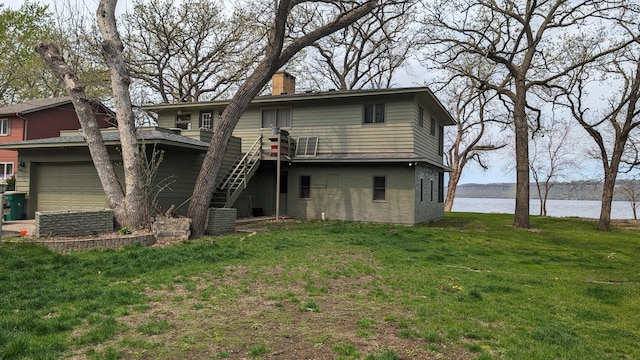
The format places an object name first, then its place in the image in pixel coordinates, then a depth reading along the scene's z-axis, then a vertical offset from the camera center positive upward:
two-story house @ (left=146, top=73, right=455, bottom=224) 17.16 +1.67
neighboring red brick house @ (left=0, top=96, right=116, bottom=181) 28.12 +4.48
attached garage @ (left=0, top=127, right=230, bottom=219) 14.91 +0.65
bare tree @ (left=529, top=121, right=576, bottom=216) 38.16 +2.57
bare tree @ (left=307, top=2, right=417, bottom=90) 29.25 +9.96
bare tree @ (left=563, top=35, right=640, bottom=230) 21.09 +4.41
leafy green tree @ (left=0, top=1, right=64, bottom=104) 30.80 +10.62
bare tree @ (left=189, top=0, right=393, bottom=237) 12.37 +3.25
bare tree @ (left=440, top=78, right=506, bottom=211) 32.81 +4.59
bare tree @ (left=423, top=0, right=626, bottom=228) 18.80 +7.03
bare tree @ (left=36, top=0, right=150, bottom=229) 11.42 +1.74
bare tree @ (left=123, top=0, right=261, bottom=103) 27.59 +9.58
